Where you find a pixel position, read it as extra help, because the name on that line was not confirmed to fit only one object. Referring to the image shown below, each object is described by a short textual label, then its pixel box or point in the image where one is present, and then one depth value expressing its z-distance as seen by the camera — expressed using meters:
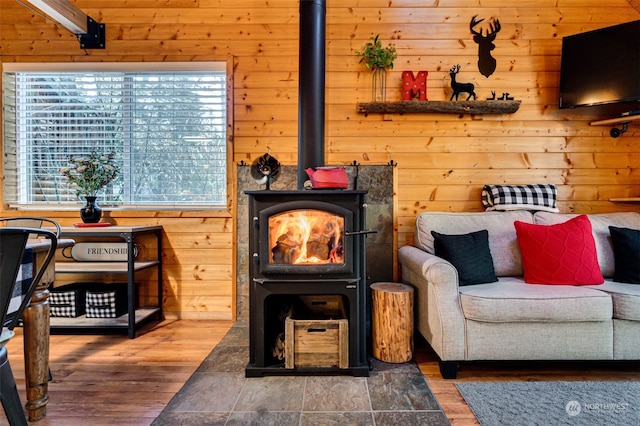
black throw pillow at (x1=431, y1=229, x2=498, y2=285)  2.18
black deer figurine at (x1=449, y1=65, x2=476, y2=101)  2.76
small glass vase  2.85
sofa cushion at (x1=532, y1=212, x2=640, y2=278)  2.40
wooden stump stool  2.11
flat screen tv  2.52
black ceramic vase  2.70
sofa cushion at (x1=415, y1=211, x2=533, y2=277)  2.46
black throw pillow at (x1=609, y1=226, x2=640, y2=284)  2.20
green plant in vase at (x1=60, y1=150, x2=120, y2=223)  2.66
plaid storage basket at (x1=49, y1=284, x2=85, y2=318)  2.67
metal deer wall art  2.84
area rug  1.56
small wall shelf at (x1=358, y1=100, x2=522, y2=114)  2.75
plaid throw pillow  2.65
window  2.97
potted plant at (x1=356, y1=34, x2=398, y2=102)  2.74
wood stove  1.94
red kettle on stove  2.04
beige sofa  1.90
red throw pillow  2.16
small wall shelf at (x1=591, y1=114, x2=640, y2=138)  2.59
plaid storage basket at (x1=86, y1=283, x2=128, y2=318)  2.67
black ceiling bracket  2.85
